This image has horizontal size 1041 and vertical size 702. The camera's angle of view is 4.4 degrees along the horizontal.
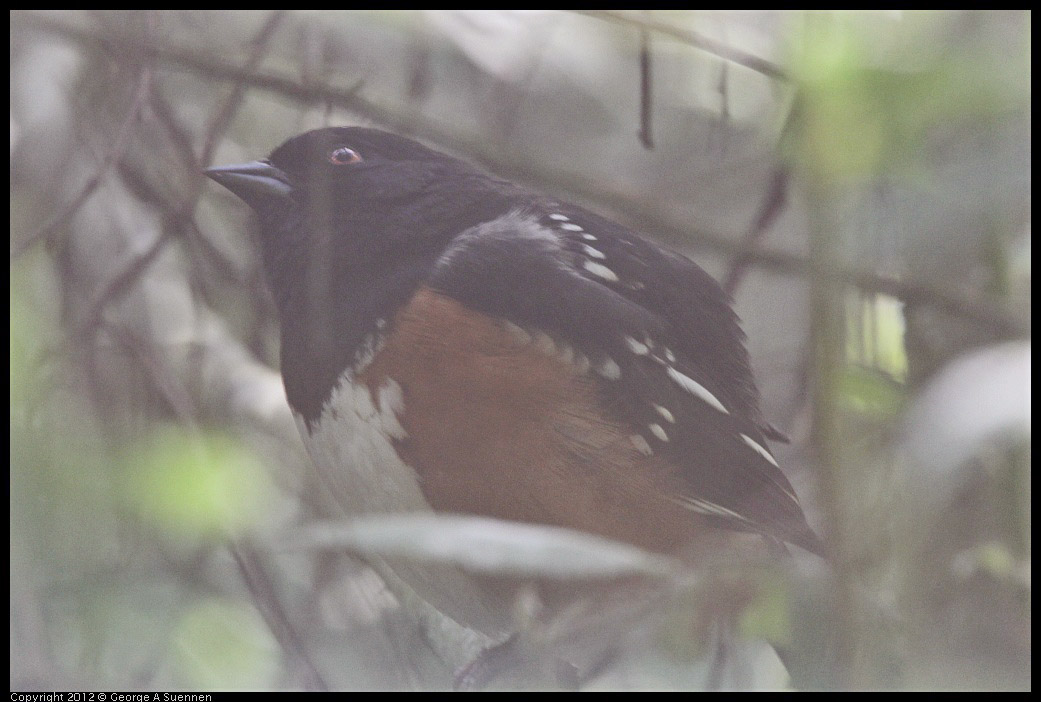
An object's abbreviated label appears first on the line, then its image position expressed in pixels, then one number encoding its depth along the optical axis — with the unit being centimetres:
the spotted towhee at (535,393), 253
